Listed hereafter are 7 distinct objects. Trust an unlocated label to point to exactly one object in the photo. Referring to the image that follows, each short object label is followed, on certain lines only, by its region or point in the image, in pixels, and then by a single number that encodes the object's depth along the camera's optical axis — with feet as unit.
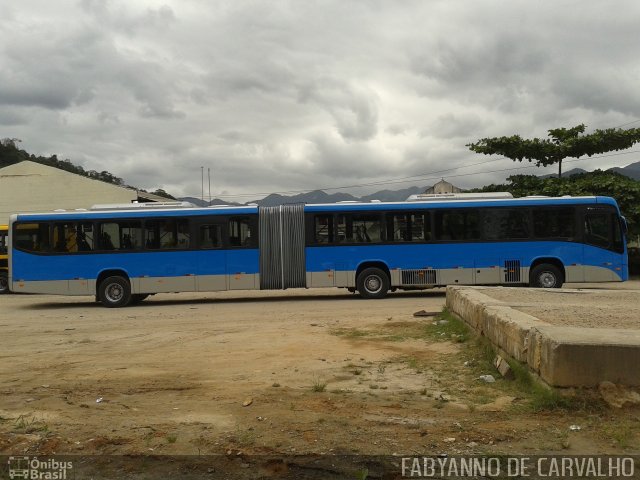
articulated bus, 57.77
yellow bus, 79.82
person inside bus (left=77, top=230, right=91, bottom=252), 57.72
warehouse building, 148.56
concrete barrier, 17.22
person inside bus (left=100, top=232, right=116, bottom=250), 58.03
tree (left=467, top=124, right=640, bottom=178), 90.17
